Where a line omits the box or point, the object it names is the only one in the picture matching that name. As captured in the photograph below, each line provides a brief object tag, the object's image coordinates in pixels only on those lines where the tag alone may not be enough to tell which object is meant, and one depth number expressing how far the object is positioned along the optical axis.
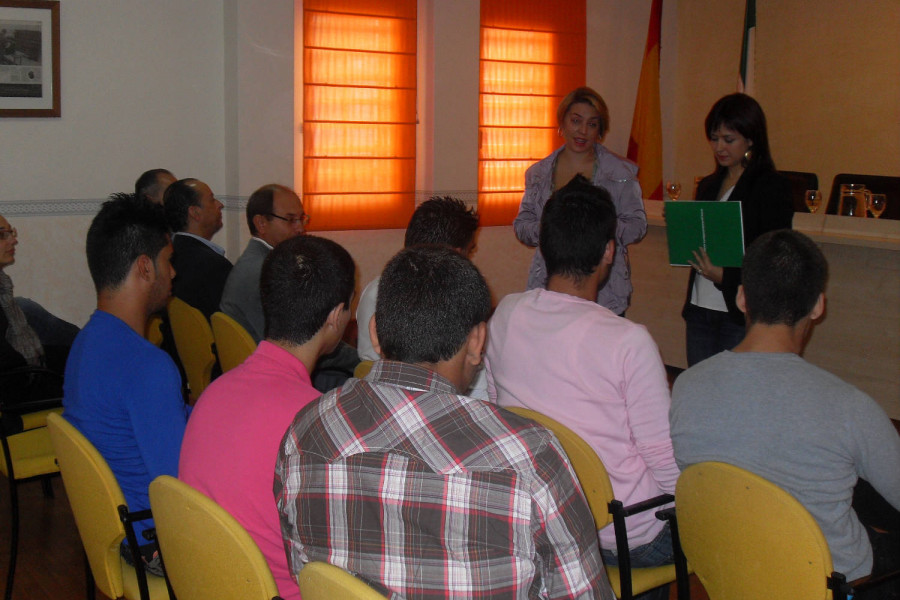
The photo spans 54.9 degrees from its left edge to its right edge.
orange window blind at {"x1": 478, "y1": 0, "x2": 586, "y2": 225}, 6.53
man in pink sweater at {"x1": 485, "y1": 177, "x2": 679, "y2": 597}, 1.92
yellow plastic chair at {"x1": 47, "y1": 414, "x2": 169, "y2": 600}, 1.76
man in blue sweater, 1.94
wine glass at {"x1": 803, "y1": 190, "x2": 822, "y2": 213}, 4.39
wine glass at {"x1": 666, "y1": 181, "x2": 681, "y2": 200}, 4.76
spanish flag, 7.06
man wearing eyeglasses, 3.22
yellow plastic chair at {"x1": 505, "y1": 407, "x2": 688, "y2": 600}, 1.82
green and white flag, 6.62
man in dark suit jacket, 3.57
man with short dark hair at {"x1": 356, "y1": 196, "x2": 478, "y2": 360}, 2.79
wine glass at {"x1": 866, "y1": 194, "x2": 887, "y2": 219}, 4.36
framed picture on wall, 4.95
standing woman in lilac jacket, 3.69
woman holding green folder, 3.18
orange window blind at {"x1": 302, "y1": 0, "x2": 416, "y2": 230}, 5.89
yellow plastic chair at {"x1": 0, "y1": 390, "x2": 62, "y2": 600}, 2.66
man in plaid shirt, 1.17
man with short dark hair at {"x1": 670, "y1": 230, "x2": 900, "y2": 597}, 1.69
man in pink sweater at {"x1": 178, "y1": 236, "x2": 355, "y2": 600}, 1.60
